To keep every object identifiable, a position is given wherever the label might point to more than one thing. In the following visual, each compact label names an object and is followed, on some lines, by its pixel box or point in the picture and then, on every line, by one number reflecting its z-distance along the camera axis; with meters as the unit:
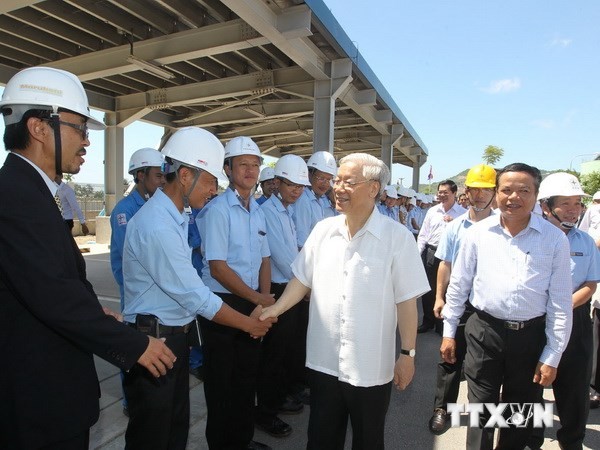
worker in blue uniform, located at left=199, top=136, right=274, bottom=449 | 2.60
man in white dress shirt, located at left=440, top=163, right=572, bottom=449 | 2.35
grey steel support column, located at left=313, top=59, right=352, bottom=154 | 9.29
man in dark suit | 1.38
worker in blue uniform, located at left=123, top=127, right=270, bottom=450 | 1.99
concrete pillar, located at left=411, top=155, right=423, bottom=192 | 25.27
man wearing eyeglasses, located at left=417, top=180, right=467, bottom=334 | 5.95
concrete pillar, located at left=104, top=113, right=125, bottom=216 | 14.17
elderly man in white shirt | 2.07
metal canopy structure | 7.43
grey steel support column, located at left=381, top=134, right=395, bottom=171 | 16.70
